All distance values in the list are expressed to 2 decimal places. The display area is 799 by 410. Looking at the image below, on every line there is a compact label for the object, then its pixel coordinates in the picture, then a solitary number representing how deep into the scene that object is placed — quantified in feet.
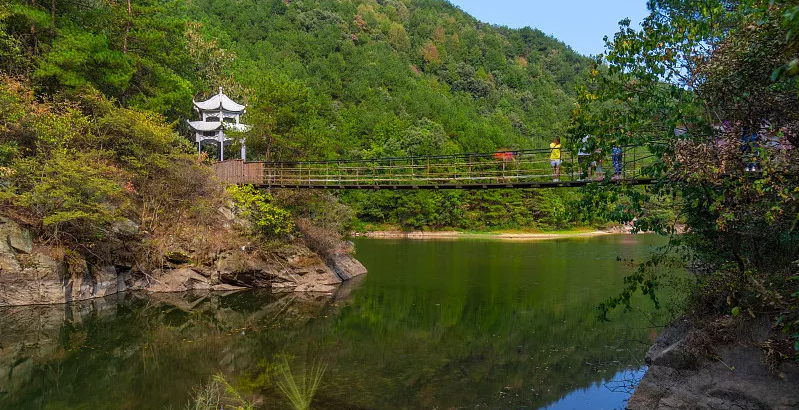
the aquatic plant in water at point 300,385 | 27.45
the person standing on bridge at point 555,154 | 42.24
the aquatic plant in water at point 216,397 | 26.66
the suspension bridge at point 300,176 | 25.70
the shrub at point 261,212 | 62.28
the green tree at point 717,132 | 19.49
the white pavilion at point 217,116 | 75.31
